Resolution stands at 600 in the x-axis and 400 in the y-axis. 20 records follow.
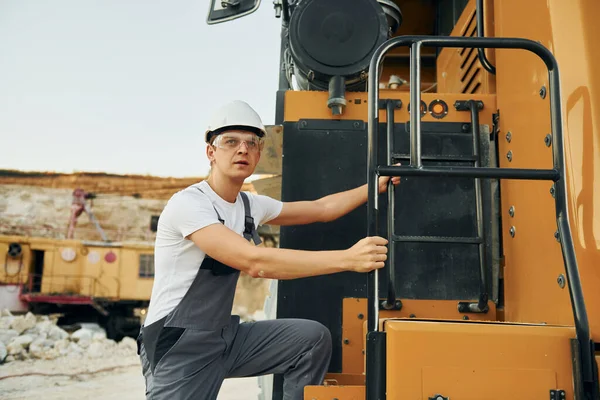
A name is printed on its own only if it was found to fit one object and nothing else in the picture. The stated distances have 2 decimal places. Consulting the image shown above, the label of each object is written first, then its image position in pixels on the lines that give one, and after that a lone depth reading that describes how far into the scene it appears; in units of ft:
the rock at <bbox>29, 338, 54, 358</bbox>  41.42
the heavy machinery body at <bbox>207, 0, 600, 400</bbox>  5.14
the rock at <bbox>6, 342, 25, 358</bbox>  40.52
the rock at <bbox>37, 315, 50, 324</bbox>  59.07
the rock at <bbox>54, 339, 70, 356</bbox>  43.45
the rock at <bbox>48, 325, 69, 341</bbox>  48.96
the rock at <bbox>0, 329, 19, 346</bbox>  45.34
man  7.29
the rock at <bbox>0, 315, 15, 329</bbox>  49.88
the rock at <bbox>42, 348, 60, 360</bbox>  41.06
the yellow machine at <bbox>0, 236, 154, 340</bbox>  61.62
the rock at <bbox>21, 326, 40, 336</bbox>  48.88
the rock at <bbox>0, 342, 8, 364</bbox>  37.62
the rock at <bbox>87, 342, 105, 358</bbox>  43.42
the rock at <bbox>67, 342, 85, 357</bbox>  43.14
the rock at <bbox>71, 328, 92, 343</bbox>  49.52
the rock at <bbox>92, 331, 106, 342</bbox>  49.11
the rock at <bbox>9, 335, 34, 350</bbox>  43.00
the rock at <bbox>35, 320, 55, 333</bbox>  49.61
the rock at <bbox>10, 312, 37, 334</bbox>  49.14
